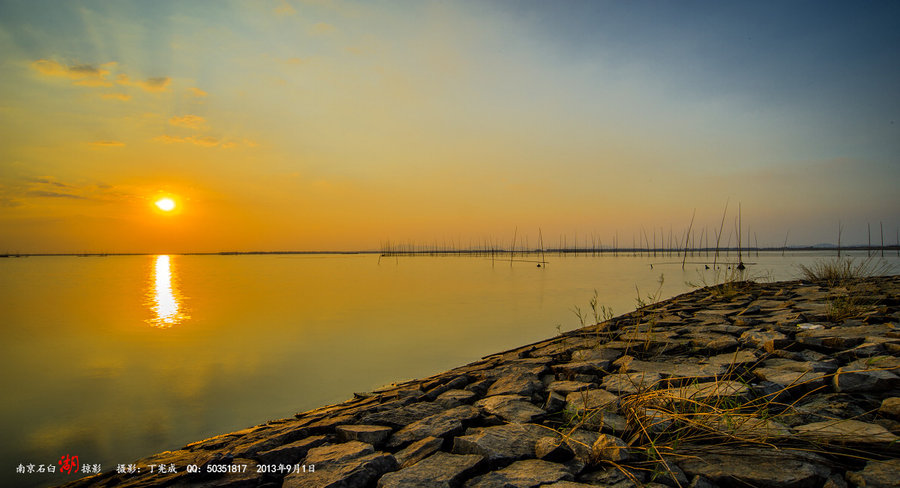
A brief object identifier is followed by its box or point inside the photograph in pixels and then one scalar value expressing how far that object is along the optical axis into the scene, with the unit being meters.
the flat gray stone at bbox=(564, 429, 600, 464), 2.38
